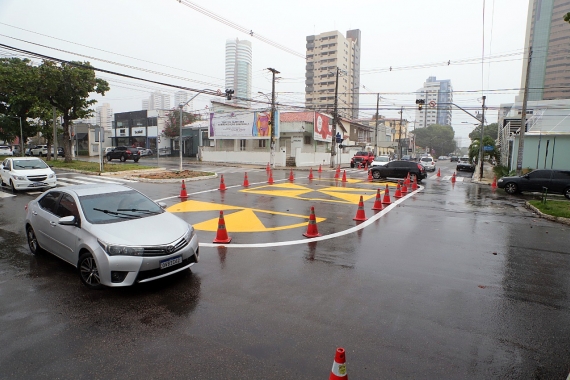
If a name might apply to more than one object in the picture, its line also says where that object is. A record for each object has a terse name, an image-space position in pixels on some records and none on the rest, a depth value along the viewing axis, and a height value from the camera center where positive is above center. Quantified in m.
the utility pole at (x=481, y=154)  27.69 +0.27
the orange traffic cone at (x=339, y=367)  2.90 -1.75
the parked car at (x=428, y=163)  38.10 -0.80
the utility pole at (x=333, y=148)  36.63 +0.46
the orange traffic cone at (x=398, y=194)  15.96 -1.79
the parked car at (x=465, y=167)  39.19 -1.14
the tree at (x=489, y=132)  98.80 +7.20
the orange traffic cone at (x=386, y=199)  13.95 -1.77
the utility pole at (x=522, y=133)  22.23 +1.60
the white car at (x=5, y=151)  40.81 -0.90
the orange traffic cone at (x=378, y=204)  12.84 -1.83
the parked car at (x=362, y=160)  39.44 -0.68
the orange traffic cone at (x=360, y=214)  10.89 -1.87
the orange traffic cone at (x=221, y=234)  8.13 -1.94
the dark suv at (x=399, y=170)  23.66 -1.04
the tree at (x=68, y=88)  26.83 +4.55
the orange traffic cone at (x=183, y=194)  14.51 -1.87
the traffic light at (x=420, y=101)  23.79 +3.64
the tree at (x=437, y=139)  126.12 +6.33
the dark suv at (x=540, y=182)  17.36 -1.18
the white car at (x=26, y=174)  15.30 -1.32
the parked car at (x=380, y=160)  33.00 -0.56
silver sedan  5.12 -1.39
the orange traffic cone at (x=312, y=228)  8.77 -1.90
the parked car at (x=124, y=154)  38.48 -0.76
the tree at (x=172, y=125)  56.12 +3.70
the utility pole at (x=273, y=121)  33.36 +2.92
